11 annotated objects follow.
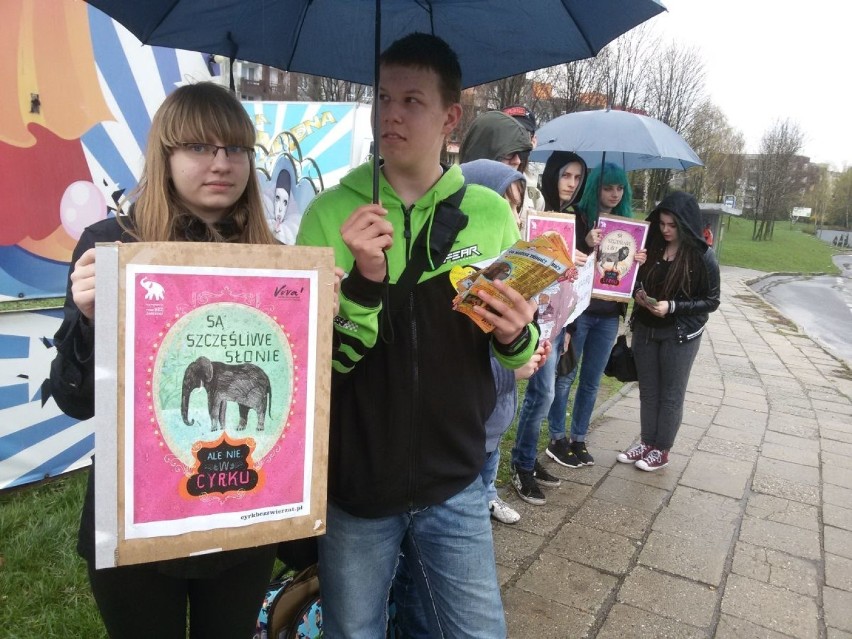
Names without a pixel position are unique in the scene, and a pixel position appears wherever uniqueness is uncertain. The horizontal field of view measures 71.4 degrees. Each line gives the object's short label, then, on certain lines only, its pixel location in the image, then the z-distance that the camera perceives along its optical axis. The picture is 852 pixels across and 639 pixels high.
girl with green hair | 4.12
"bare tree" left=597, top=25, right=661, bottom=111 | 16.16
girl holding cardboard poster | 1.40
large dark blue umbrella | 1.69
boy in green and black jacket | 1.55
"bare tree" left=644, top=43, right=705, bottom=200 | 18.16
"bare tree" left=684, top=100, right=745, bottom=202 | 21.80
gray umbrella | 3.82
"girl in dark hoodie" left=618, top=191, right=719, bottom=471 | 4.12
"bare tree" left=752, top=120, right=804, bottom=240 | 41.72
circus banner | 3.04
